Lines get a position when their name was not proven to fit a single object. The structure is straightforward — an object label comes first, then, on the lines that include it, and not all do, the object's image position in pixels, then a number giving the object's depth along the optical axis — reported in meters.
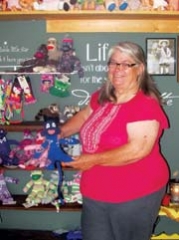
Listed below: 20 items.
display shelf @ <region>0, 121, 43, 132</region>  2.01
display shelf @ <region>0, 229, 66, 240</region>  2.16
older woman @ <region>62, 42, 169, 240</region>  1.40
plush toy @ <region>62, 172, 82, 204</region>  2.13
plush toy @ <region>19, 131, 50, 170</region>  1.85
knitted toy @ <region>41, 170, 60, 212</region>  2.09
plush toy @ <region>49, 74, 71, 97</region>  2.08
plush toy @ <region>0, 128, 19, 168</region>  2.06
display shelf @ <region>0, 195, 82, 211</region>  2.06
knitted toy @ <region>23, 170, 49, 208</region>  2.11
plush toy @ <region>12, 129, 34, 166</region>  2.08
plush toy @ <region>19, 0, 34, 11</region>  1.87
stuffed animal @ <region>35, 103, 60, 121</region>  2.06
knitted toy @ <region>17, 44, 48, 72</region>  2.05
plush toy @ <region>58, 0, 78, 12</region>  1.86
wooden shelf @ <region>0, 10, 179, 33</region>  2.01
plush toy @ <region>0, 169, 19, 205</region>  2.12
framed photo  2.05
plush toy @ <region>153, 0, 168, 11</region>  1.85
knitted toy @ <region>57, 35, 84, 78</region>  2.04
